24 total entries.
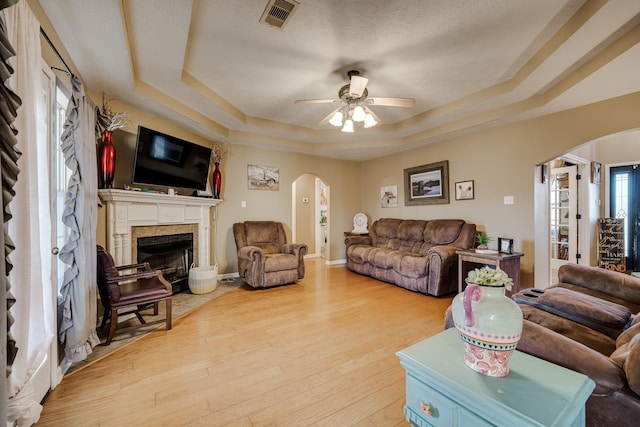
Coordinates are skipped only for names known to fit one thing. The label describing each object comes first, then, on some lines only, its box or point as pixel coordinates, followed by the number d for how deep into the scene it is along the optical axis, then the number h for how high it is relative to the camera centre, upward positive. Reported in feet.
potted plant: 11.75 -1.44
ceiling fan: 8.55 +3.81
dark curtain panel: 2.67 +0.45
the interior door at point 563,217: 15.81 -0.62
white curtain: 3.75 -0.16
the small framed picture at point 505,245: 11.11 -1.63
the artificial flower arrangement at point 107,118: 8.50 +3.28
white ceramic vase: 2.93 -1.37
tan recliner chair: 12.76 -2.32
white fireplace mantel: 9.33 -0.02
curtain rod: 5.21 +3.62
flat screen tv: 9.93 +2.22
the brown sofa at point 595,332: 3.03 -2.15
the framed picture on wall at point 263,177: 15.90 +2.15
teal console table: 2.58 -2.00
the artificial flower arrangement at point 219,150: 14.05 +3.46
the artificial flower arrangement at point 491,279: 3.10 -0.85
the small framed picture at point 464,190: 13.50 +0.98
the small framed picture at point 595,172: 15.62 +2.08
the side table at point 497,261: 10.29 -2.18
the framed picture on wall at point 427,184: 14.64 +1.50
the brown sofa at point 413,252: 11.89 -2.31
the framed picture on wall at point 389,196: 17.75 +0.94
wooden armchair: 7.45 -2.37
